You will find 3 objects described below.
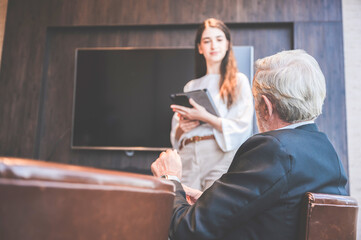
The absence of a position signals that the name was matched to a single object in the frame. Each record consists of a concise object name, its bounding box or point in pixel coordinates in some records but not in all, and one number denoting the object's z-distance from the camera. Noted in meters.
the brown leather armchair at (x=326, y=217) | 0.74
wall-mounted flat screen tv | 3.43
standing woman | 1.78
